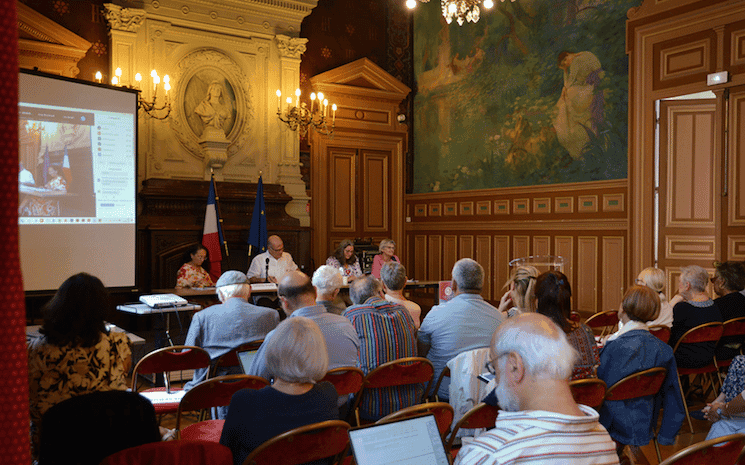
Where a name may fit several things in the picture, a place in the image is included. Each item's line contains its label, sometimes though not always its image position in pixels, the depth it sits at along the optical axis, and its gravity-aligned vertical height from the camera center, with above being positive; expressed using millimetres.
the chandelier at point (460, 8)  5645 +2170
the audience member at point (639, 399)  2986 -910
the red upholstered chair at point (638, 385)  2818 -800
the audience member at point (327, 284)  3893 -398
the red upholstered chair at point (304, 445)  1885 -745
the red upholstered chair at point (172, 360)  3170 -765
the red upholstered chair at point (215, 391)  2564 -753
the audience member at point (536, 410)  1286 -431
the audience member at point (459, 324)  3371 -586
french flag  8070 -144
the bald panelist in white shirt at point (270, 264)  7852 -529
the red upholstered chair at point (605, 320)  5258 -868
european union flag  8502 -32
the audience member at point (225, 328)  3621 -647
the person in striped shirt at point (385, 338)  3266 -664
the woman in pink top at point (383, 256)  8031 -427
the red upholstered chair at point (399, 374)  3002 -790
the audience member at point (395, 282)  4391 -431
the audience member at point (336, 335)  3227 -618
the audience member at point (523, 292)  3750 -434
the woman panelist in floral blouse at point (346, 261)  7938 -490
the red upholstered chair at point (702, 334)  4145 -792
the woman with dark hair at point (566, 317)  3115 -504
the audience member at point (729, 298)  4582 -585
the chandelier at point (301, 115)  8727 +1725
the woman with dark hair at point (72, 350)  2312 -514
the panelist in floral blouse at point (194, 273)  6992 -592
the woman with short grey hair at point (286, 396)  2000 -619
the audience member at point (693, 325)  4324 -752
